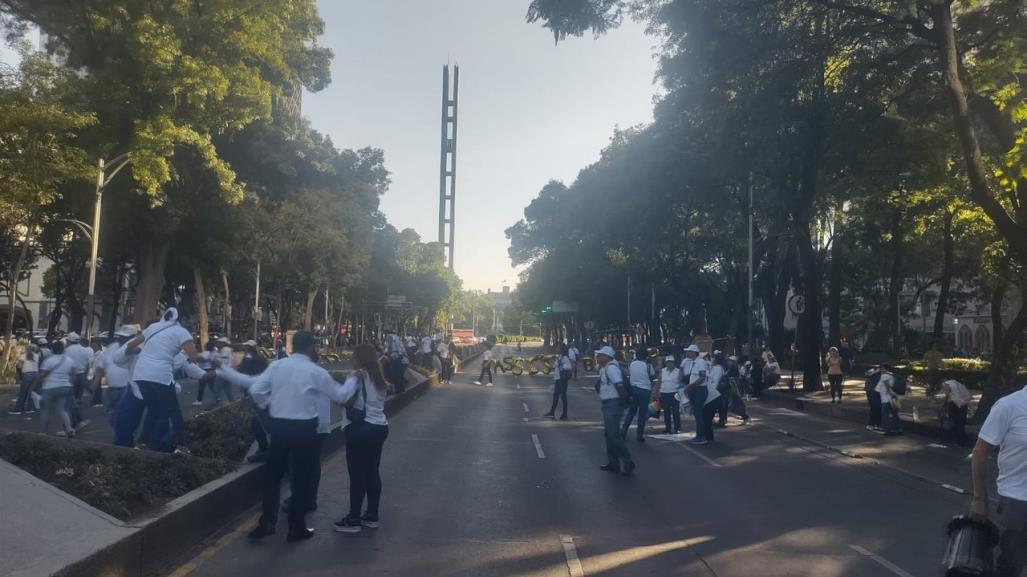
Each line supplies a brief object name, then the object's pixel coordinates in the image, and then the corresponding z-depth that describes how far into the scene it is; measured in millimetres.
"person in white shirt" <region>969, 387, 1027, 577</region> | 4695
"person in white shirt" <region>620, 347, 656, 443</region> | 14180
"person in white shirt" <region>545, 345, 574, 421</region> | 20009
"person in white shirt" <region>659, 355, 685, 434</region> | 17078
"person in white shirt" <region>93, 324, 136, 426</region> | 13116
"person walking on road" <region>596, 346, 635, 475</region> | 11953
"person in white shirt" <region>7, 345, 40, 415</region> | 18078
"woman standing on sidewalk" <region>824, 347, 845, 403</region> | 24875
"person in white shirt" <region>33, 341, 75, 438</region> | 13070
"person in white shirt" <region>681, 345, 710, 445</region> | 15586
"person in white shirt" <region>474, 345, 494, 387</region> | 35125
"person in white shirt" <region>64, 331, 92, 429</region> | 14350
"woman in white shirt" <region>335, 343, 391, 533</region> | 7953
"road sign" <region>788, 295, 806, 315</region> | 29284
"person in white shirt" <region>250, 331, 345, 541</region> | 7465
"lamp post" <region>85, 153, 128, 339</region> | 27297
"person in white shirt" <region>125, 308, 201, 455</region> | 9570
